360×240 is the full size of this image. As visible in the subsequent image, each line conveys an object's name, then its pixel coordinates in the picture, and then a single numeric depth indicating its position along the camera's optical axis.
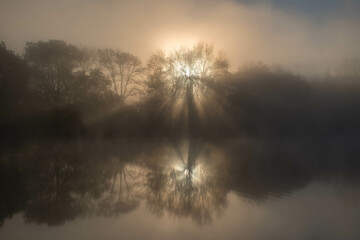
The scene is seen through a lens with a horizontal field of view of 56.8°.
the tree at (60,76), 34.66
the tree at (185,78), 38.22
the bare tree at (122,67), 41.88
